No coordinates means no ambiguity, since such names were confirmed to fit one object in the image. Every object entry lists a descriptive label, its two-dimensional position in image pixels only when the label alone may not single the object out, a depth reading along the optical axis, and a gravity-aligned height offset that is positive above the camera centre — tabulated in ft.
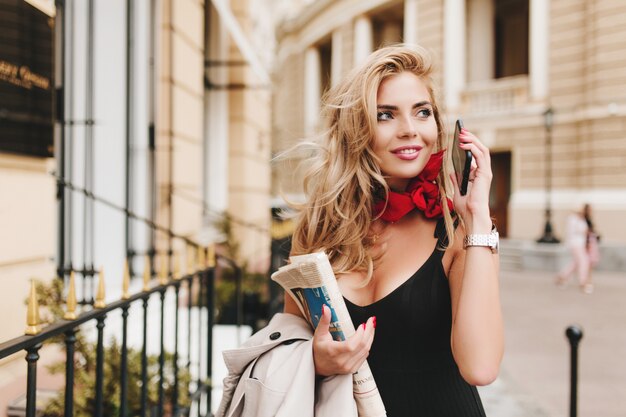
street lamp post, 48.29 +2.87
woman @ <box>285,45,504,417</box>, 4.78 -0.42
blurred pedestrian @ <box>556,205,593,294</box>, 36.27 -2.83
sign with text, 9.40 +2.30
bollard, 10.82 -3.26
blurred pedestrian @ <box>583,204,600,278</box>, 36.52 -2.34
